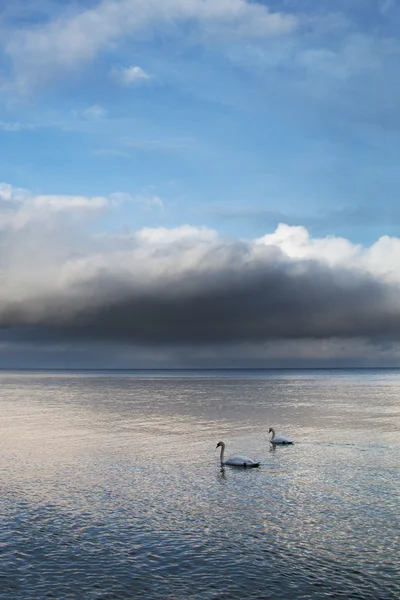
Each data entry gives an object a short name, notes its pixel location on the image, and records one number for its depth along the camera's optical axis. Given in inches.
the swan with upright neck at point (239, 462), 1766.7
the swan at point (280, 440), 2233.0
